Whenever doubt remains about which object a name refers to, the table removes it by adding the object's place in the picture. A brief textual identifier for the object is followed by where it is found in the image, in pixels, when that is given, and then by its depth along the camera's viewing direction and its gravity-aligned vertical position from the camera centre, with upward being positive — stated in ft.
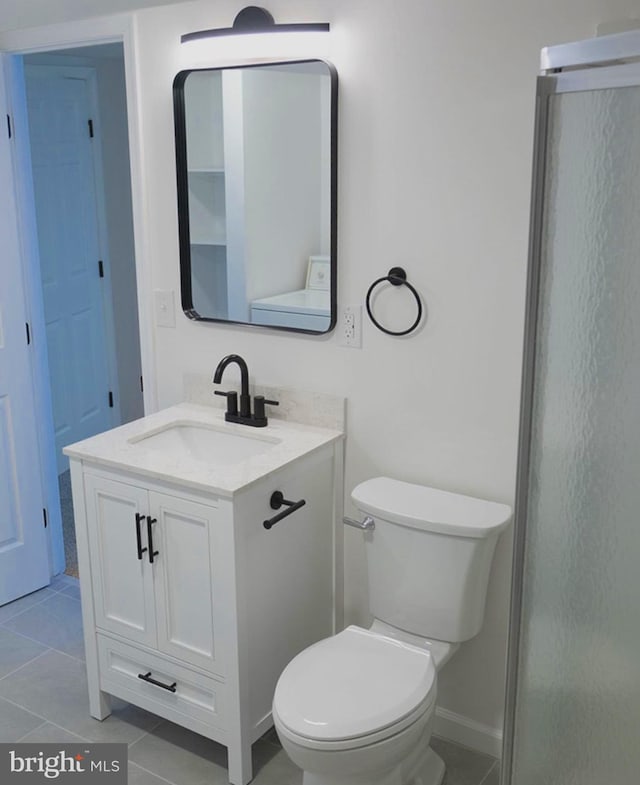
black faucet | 8.66 -2.21
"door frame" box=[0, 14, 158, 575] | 9.12 -0.21
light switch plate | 9.45 -1.35
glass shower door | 4.35 -1.39
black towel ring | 7.80 -0.87
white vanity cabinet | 7.46 -3.62
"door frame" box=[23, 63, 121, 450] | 13.53 -0.55
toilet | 6.45 -3.83
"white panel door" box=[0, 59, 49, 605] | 10.18 -3.07
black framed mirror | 8.14 -0.12
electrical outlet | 8.22 -1.36
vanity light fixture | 7.72 +1.37
